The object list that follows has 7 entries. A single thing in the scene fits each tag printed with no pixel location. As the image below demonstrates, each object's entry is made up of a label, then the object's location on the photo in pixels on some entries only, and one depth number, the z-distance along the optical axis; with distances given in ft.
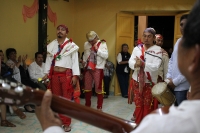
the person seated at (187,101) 2.14
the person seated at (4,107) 12.71
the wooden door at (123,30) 21.38
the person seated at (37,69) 16.22
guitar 2.52
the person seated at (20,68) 15.38
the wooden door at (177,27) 20.10
